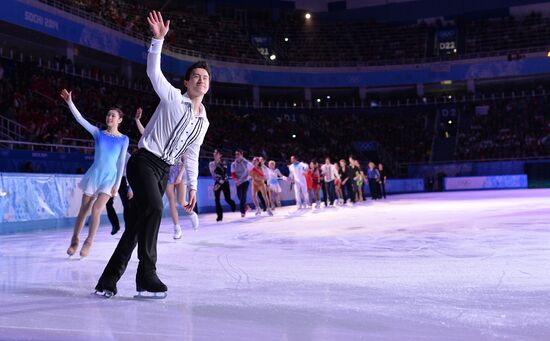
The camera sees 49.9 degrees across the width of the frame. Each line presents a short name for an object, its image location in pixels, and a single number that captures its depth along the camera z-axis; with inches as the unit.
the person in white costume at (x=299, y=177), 774.5
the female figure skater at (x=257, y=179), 662.6
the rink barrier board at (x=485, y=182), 1392.7
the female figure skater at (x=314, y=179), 846.5
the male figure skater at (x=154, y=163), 158.2
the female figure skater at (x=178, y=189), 363.9
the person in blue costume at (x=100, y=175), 259.4
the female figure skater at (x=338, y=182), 865.3
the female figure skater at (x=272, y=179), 747.4
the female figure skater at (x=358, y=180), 962.5
